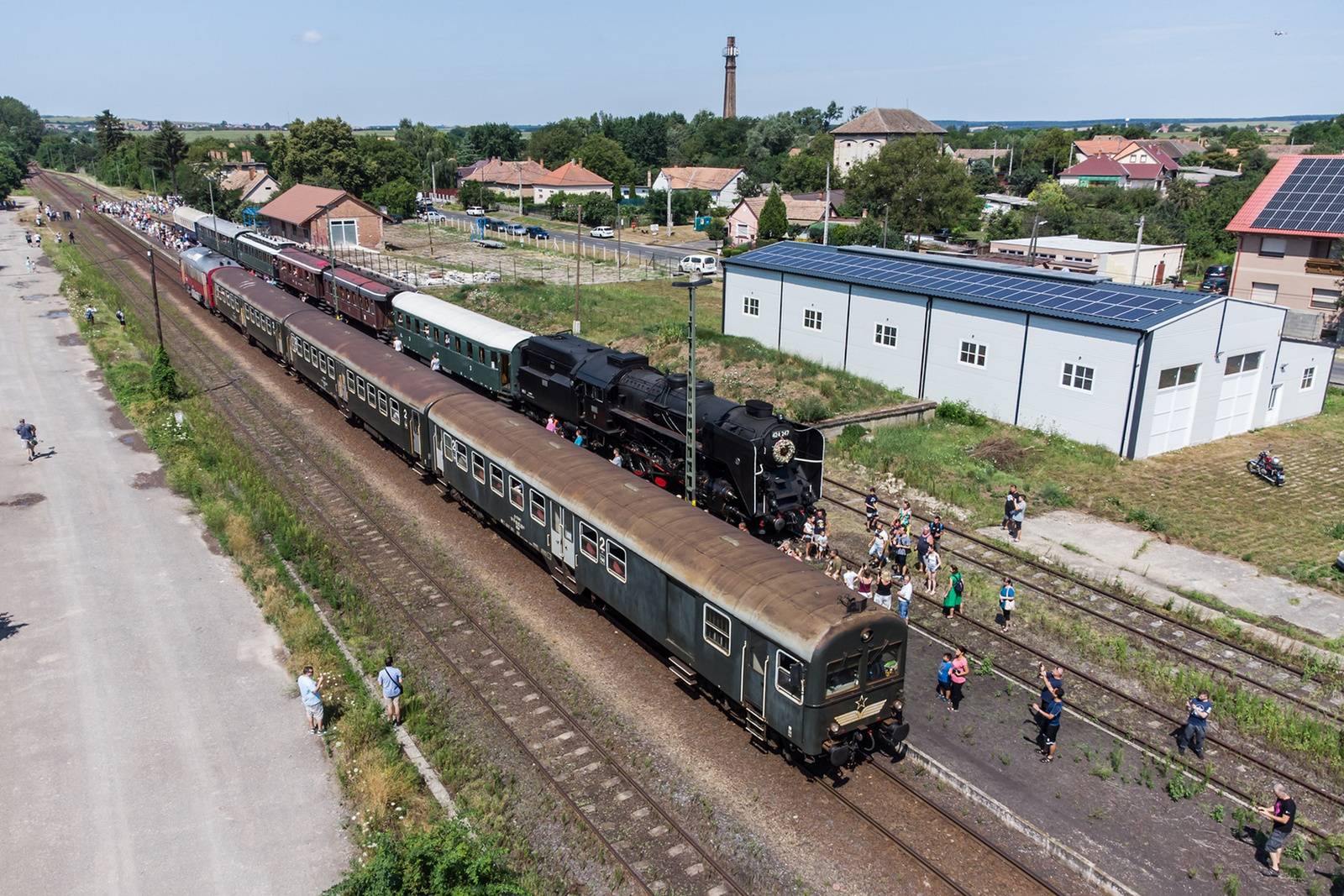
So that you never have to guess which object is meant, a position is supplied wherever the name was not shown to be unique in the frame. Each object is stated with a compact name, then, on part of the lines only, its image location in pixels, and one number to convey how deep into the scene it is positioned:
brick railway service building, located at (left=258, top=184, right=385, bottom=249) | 75.75
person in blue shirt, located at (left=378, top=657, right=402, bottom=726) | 15.22
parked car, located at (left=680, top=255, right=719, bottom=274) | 69.94
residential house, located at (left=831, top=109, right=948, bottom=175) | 125.12
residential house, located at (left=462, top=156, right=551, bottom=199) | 128.75
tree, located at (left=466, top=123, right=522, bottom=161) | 172.88
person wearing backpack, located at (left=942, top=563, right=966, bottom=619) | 19.19
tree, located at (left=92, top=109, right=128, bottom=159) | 153.50
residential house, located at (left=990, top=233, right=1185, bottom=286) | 59.94
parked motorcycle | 27.92
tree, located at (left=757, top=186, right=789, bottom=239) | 85.94
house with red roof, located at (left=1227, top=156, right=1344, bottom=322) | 51.00
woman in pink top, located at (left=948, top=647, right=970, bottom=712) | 15.64
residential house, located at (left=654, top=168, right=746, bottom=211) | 116.62
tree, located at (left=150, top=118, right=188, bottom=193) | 119.63
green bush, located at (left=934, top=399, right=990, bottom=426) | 32.62
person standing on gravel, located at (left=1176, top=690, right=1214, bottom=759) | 14.55
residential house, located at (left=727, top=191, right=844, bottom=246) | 90.50
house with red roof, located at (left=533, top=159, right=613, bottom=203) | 123.81
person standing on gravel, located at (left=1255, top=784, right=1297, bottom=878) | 12.04
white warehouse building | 29.12
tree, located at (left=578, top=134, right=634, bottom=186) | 136.38
